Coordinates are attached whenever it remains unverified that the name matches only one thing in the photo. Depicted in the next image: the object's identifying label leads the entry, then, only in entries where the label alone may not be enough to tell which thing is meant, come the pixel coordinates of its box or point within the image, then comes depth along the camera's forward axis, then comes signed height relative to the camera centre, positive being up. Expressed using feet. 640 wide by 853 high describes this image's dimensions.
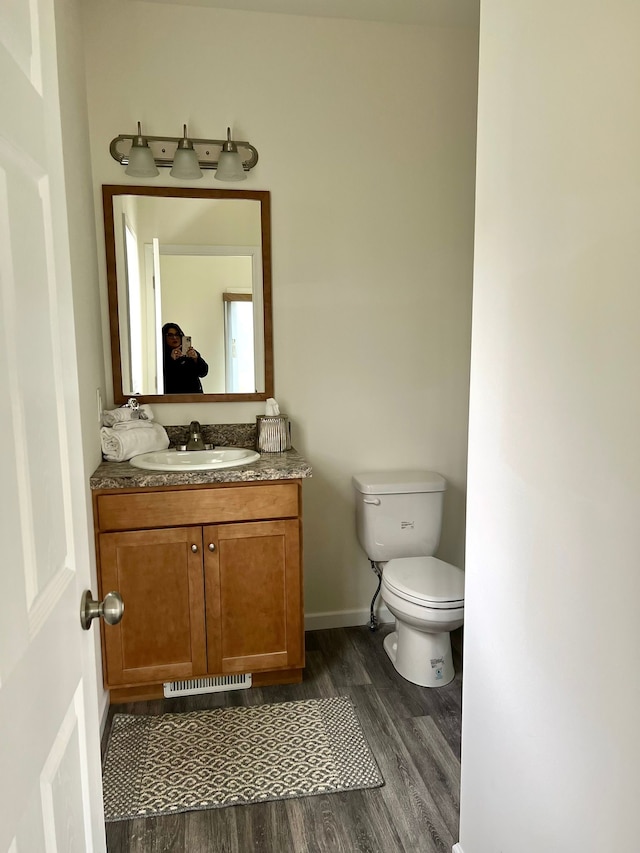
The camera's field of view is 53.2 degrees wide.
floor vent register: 8.21 -4.53
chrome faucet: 9.03 -1.47
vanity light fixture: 8.36 +2.37
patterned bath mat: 6.41 -4.58
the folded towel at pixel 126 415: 8.62 -1.11
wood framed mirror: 8.80 +0.57
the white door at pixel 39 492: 2.31 -0.67
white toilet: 7.99 -3.19
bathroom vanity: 7.68 -2.90
